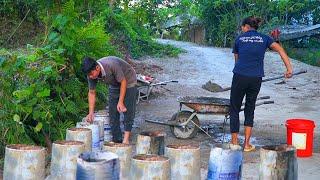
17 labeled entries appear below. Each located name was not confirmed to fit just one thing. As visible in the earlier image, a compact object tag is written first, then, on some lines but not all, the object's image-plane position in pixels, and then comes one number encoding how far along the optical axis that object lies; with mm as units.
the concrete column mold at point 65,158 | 3867
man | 5961
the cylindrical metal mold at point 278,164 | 3932
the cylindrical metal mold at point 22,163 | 3573
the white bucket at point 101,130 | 5129
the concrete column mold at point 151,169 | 3135
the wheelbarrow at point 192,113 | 7570
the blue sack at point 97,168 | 2883
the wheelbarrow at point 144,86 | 11016
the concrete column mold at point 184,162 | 3770
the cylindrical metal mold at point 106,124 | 6469
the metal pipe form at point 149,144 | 4371
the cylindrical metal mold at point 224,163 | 3697
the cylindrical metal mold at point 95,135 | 4887
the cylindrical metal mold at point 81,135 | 4405
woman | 6547
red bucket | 6461
